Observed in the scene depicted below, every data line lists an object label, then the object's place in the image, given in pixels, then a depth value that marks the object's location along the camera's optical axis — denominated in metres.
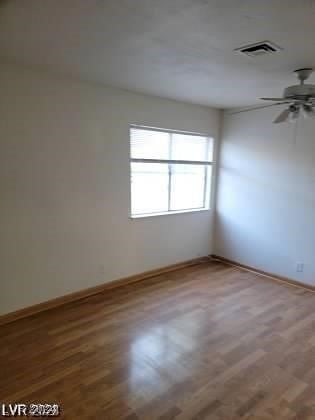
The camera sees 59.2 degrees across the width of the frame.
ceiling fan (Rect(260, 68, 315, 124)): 2.39
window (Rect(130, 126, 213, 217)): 3.80
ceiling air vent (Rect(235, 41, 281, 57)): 1.97
